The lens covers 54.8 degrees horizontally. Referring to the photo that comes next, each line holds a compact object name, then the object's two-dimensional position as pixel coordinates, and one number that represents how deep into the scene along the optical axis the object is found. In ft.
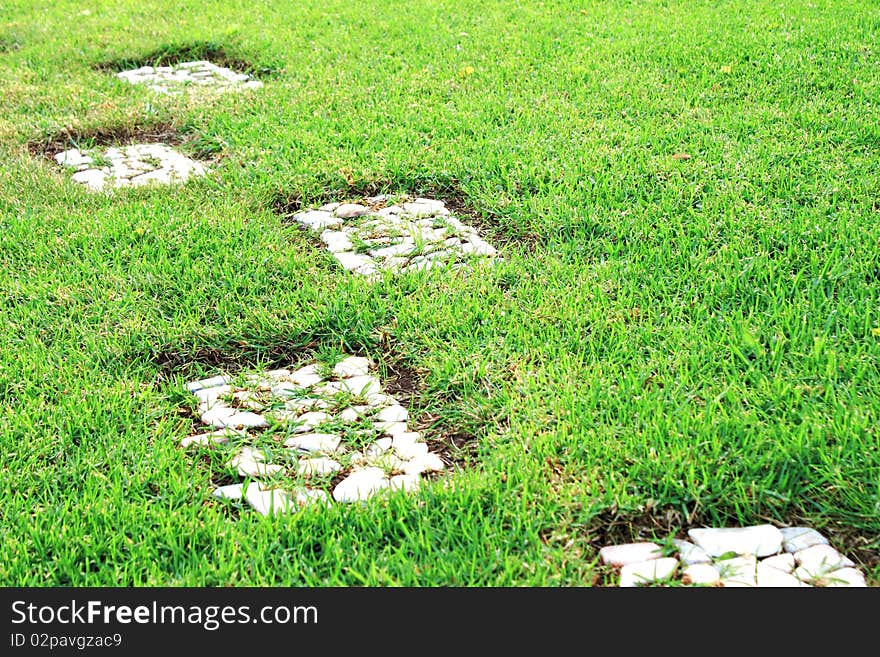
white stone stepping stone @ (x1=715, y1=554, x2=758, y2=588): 6.90
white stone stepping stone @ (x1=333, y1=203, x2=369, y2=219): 13.84
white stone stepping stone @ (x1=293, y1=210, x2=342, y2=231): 13.46
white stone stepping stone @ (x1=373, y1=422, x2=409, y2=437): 9.07
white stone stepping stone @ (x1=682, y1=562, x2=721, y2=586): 6.94
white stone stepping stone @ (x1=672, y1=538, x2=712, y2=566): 7.16
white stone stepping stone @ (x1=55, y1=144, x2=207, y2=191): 15.47
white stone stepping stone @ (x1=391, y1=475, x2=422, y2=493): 8.06
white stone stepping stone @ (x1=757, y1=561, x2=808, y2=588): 6.86
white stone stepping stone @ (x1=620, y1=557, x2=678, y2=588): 6.96
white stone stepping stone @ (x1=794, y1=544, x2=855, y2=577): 6.99
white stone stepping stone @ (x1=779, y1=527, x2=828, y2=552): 7.25
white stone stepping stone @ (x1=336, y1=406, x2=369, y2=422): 9.23
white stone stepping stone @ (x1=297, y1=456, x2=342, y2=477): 8.46
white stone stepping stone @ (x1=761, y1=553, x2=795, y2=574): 7.02
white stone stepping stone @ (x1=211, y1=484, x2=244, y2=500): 8.14
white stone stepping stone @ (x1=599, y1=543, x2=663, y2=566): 7.21
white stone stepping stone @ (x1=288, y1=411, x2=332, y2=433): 9.15
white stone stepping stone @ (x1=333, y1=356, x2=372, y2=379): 10.04
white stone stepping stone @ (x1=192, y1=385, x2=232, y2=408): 9.63
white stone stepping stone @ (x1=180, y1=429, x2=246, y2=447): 8.89
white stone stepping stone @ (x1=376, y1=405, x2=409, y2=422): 9.27
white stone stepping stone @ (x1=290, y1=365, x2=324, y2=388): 9.91
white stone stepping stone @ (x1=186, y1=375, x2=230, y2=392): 9.87
